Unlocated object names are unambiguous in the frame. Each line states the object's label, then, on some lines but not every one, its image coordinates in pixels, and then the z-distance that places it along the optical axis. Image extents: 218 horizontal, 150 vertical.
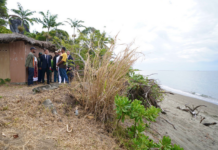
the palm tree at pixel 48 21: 21.44
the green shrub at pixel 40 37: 20.36
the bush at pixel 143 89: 3.82
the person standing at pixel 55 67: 6.11
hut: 6.15
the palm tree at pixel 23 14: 22.50
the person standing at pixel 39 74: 6.42
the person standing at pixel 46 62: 6.08
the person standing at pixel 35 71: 5.99
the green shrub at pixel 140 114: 1.72
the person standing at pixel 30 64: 5.59
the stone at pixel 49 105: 2.43
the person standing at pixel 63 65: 5.07
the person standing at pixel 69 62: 5.47
